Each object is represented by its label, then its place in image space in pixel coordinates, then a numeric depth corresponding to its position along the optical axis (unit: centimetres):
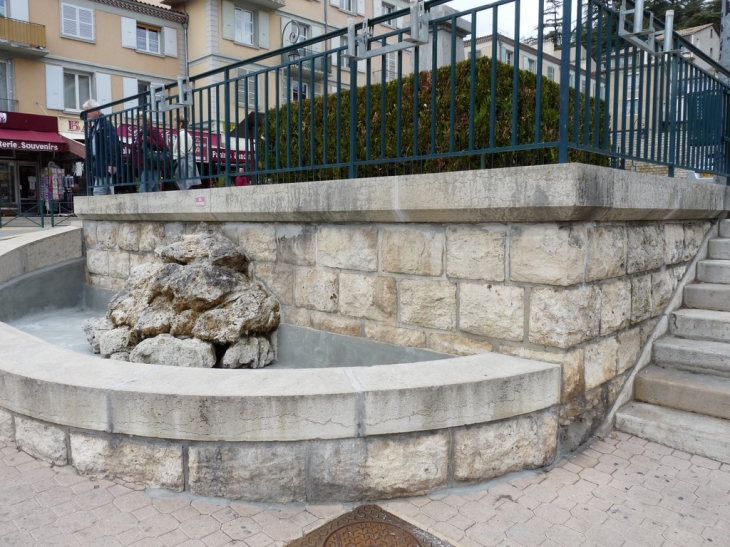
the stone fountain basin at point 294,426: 276
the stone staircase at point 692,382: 332
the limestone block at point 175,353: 440
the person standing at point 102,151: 655
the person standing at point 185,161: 540
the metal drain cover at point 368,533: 247
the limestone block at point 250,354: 452
